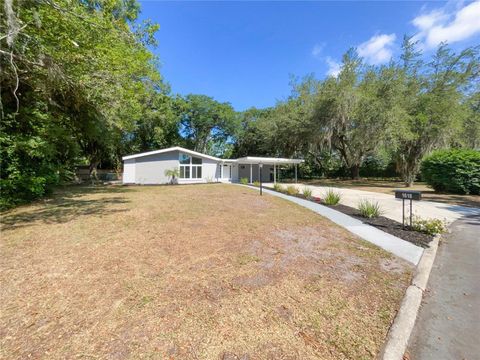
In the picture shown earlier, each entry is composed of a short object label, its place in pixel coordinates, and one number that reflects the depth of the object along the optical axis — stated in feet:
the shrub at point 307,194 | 36.75
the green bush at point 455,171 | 38.09
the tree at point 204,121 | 96.22
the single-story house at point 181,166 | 62.34
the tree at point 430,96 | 51.88
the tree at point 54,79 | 19.07
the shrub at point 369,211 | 22.58
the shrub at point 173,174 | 62.78
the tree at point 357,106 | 53.26
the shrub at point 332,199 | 29.76
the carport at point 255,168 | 68.08
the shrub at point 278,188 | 46.93
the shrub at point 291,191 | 41.72
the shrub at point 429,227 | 17.08
